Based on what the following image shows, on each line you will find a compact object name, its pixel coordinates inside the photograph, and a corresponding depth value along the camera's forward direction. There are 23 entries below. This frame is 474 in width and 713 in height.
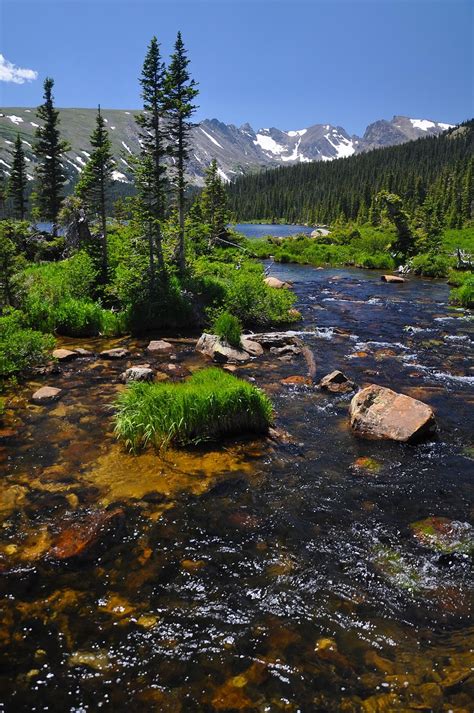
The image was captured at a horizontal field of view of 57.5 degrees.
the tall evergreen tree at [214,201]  53.94
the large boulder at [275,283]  33.09
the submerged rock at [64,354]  16.67
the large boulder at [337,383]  14.30
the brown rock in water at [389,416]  10.88
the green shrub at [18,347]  14.43
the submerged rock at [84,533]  6.98
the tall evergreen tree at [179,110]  22.92
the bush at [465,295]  28.75
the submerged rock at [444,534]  7.19
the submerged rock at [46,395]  13.09
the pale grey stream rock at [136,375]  14.40
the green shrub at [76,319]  20.50
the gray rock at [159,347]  18.55
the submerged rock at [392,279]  40.25
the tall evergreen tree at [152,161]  21.91
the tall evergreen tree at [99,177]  26.36
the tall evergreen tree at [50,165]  45.06
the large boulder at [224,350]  17.50
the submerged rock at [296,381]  15.06
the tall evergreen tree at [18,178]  52.31
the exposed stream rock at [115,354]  17.50
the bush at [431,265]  43.38
